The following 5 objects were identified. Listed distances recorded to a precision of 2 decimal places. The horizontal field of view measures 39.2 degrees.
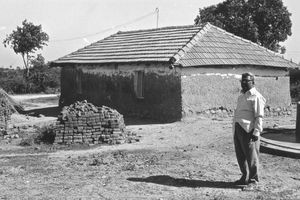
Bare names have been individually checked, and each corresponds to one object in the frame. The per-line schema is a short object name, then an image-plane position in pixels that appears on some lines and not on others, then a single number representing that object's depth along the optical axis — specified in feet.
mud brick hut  52.49
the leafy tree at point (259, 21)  107.96
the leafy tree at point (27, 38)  119.75
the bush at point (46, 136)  38.01
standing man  22.11
